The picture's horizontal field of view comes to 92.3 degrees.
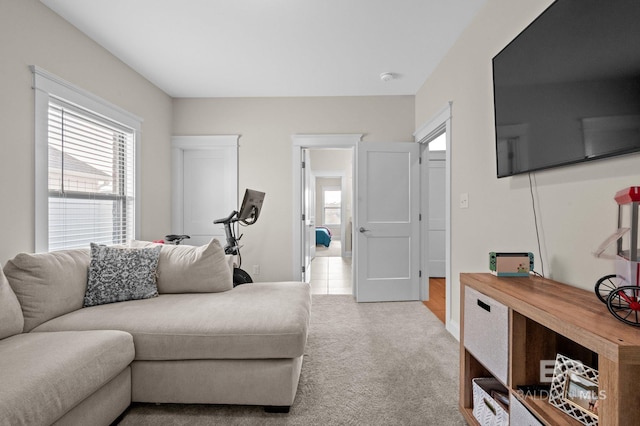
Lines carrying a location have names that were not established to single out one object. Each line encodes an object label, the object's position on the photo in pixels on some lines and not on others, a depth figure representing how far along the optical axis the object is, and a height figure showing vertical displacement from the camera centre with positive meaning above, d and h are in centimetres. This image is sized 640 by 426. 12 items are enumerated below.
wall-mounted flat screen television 111 +56
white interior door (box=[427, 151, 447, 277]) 529 -2
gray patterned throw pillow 210 -45
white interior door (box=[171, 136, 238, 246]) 419 +27
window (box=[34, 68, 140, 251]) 226 +38
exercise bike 315 -6
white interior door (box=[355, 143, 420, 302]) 385 -10
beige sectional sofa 140 -67
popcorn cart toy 95 -19
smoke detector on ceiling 336 +152
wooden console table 80 -40
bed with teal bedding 928 -74
